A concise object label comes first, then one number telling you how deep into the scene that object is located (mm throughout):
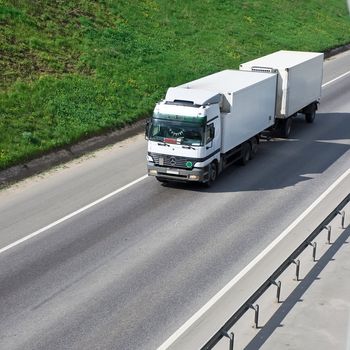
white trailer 29344
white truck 23203
